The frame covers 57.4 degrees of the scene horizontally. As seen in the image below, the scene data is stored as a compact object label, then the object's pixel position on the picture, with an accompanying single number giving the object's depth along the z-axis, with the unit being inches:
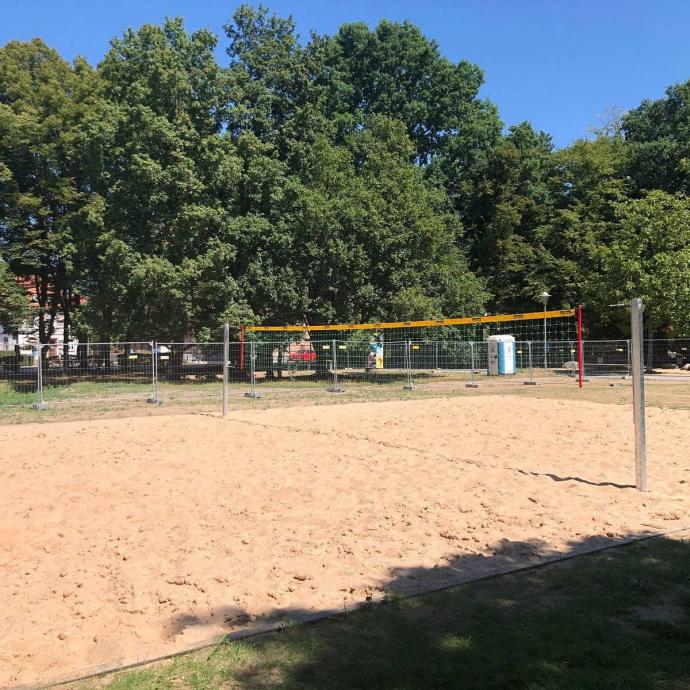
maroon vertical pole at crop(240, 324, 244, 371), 815.0
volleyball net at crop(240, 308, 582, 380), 879.1
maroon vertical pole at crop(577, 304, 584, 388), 776.9
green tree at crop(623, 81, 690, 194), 1405.0
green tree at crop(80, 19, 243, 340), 943.7
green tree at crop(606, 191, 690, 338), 1056.2
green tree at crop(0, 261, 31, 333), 1021.8
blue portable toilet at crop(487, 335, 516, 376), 1028.5
